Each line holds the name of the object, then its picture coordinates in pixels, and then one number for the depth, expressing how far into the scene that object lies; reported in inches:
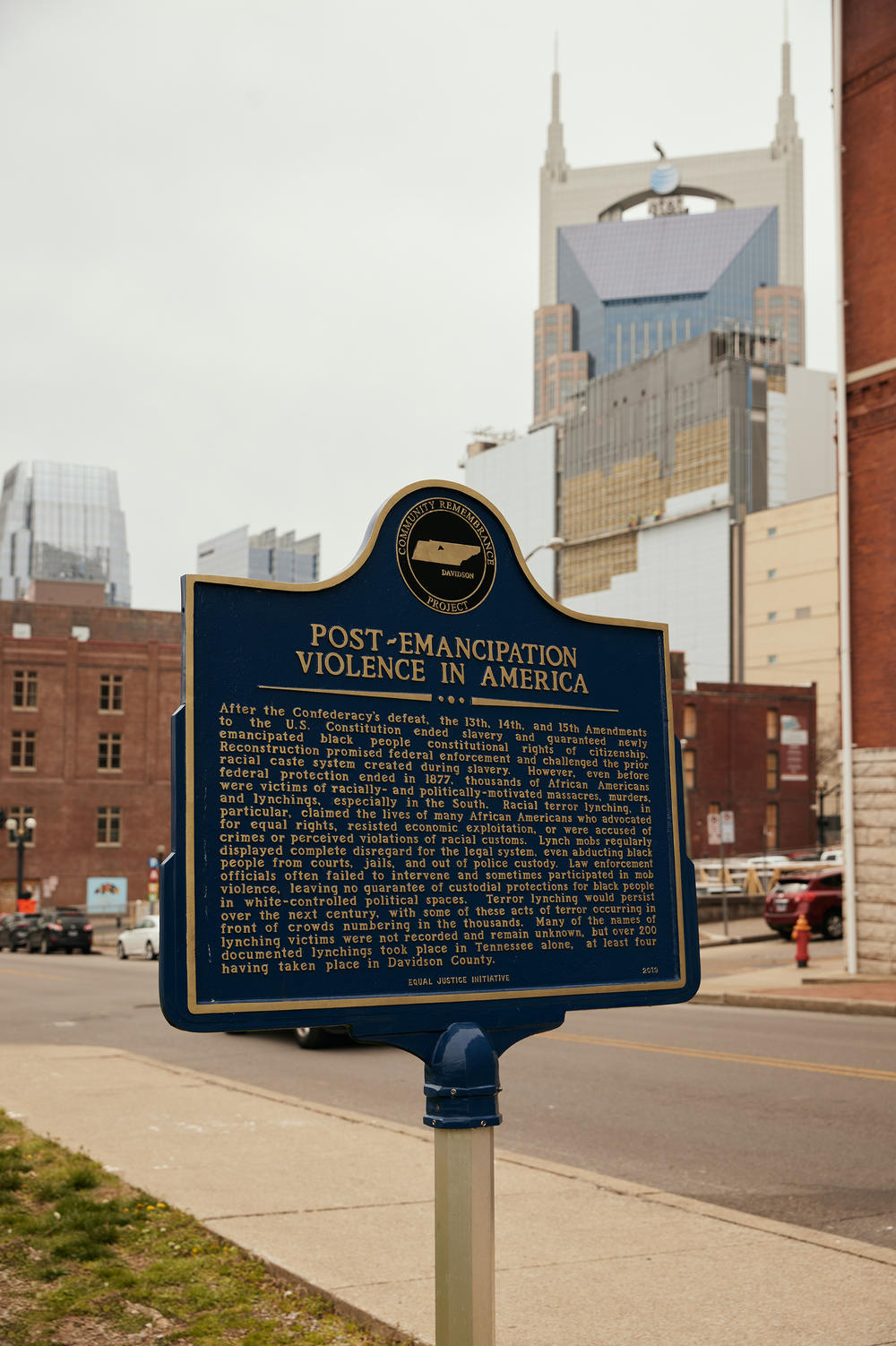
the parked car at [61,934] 1815.9
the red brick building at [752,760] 3531.0
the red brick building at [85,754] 2881.4
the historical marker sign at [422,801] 187.9
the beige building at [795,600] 4640.8
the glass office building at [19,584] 6865.7
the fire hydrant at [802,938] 1031.0
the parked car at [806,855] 2786.7
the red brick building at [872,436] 955.3
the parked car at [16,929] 1893.5
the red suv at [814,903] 1352.1
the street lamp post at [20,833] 2179.0
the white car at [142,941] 1530.5
